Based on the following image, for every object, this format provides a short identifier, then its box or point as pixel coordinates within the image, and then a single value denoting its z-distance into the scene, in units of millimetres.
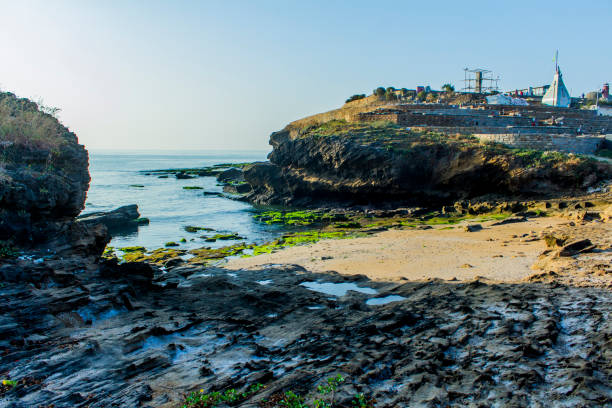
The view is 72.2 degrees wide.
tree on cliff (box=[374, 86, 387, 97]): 46088
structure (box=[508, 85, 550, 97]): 52772
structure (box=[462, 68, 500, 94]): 52194
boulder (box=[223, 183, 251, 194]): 43938
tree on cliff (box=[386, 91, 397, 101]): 44406
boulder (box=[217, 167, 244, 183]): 58562
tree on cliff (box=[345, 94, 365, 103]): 53944
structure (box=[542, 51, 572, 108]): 44406
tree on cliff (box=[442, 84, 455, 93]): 50119
